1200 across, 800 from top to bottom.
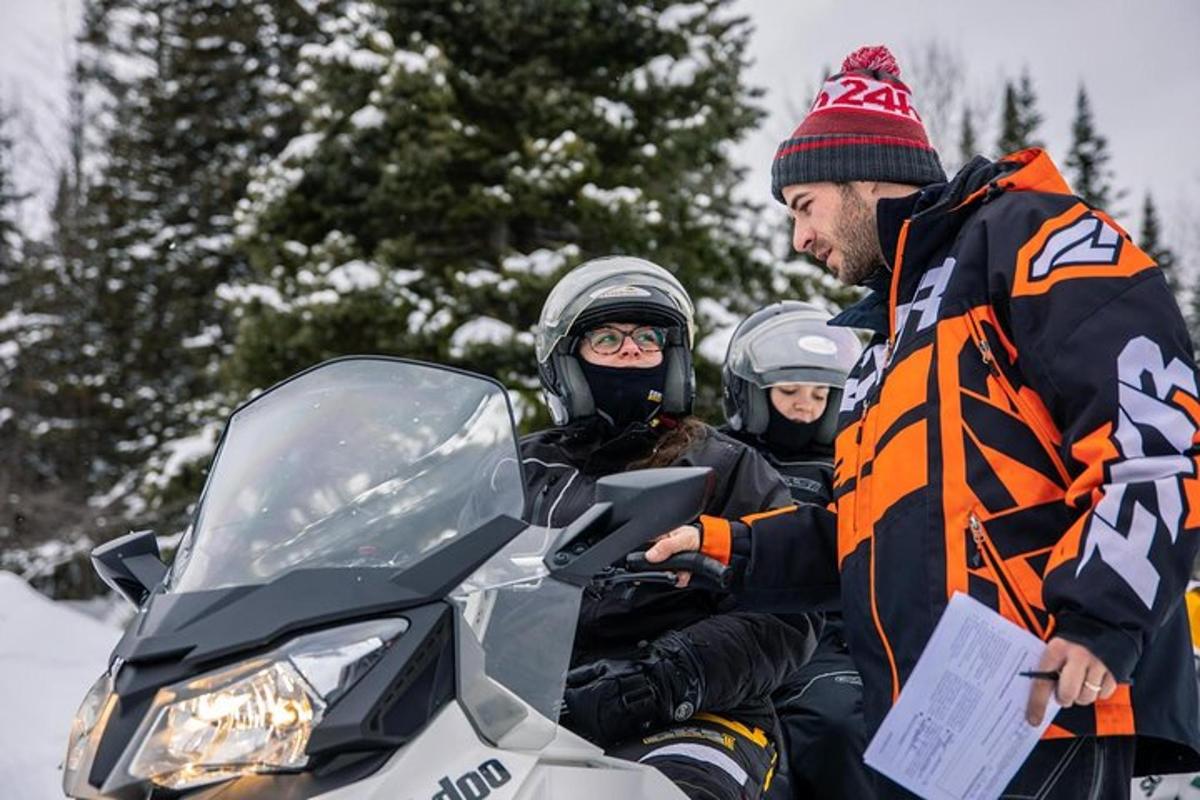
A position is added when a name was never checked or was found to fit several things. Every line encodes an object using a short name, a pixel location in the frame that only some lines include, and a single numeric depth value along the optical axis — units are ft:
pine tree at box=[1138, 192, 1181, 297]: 114.82
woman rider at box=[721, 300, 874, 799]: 13.92
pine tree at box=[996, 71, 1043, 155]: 107.76
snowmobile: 4.25
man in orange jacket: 4.95
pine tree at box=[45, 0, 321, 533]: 55.26
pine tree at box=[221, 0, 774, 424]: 30.86
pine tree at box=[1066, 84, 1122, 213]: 123.95
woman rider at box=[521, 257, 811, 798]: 7.50
